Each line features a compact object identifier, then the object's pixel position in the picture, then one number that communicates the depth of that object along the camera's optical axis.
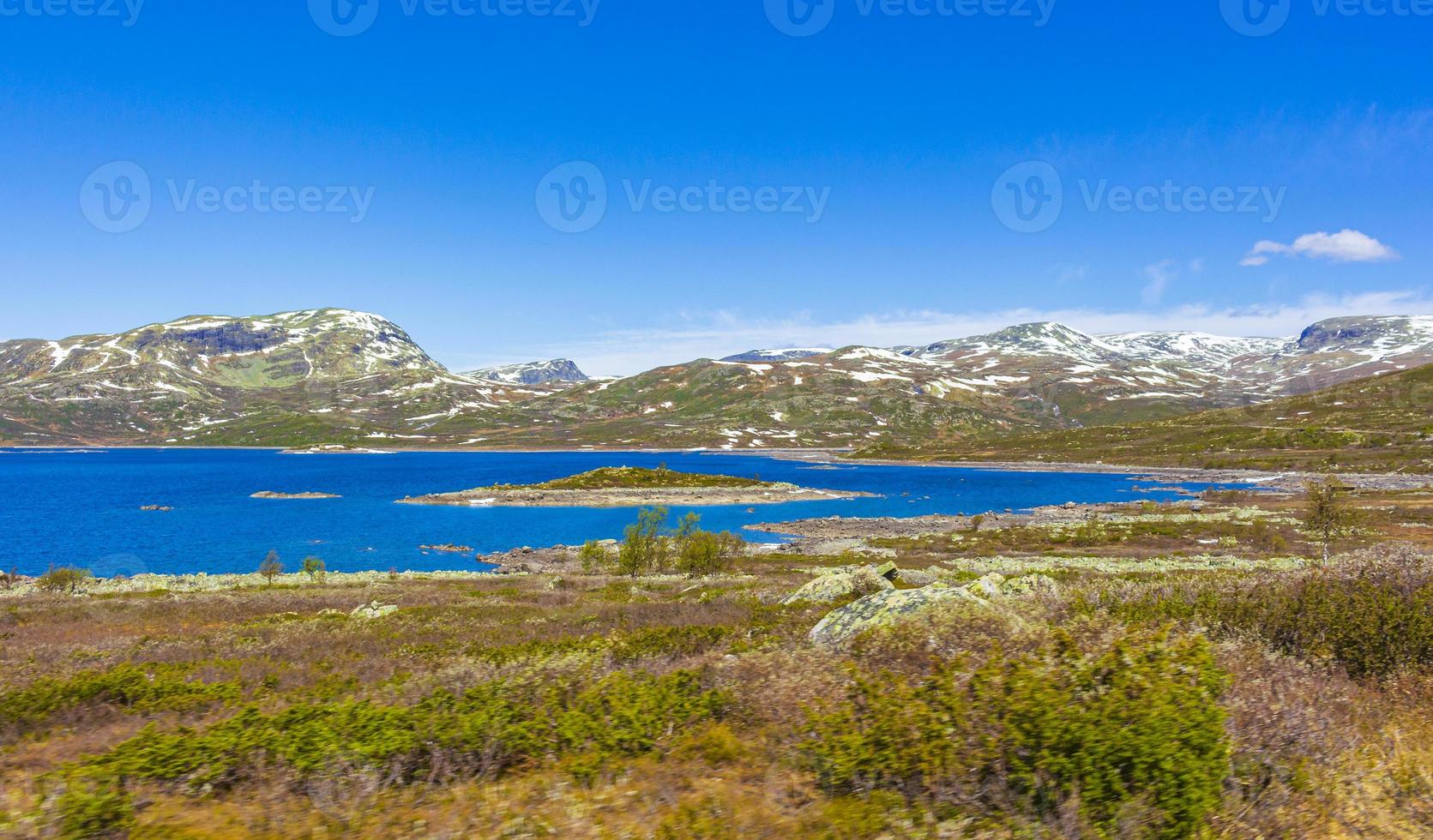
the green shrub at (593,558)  56.81
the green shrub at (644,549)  50.53
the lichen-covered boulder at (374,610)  28.86
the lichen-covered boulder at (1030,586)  17.05
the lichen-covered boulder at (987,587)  16.59
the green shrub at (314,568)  50.47
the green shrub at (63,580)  43.59
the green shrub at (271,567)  50.44
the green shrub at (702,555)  50.06
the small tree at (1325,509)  45.09
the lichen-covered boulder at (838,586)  24.16
